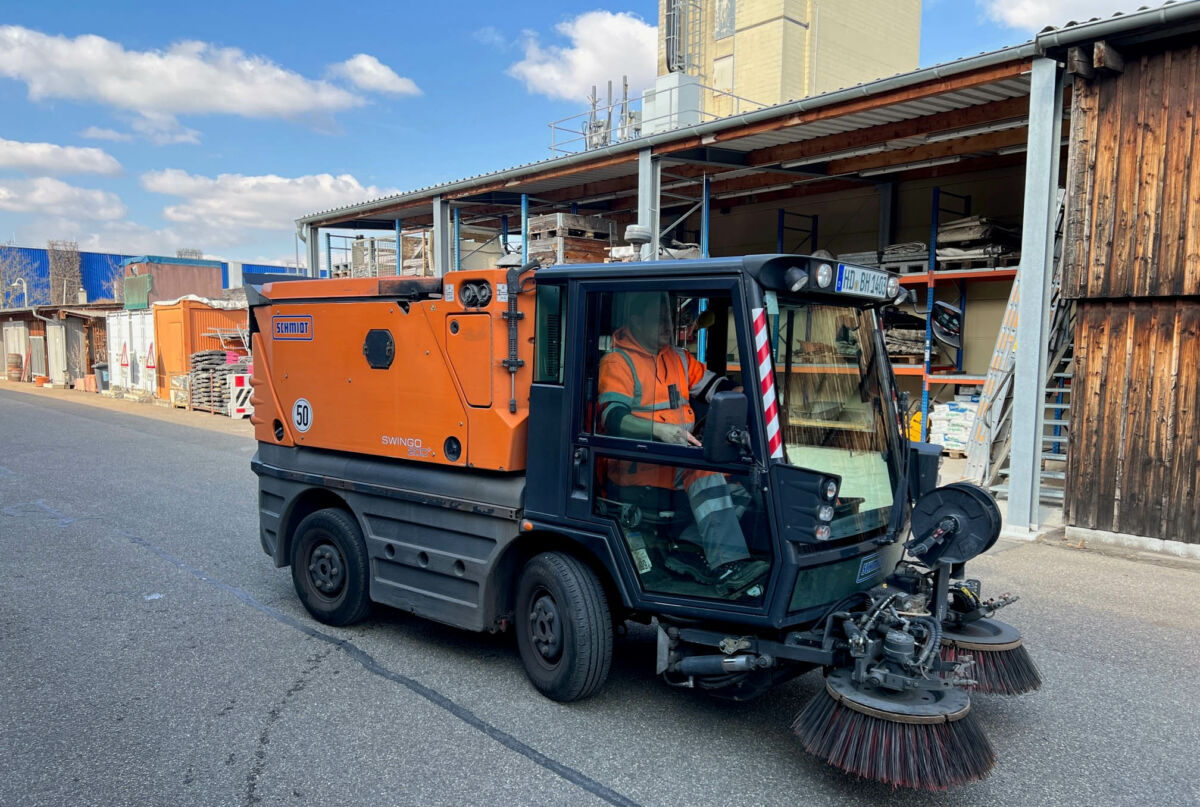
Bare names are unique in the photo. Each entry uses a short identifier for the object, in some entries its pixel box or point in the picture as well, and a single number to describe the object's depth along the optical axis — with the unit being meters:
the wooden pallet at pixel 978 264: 13.05
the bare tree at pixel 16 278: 50.53
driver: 3.73
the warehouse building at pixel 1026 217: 7.85
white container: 25.59
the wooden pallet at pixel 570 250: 15.58
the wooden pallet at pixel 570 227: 15.67
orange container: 23.55
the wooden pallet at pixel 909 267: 13.99
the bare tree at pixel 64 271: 50.66
